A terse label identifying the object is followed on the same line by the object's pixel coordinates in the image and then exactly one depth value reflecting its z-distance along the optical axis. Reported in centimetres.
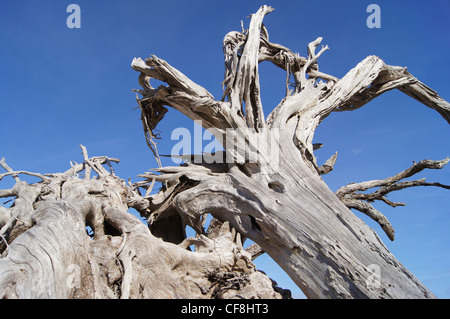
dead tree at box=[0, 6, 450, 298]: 294
